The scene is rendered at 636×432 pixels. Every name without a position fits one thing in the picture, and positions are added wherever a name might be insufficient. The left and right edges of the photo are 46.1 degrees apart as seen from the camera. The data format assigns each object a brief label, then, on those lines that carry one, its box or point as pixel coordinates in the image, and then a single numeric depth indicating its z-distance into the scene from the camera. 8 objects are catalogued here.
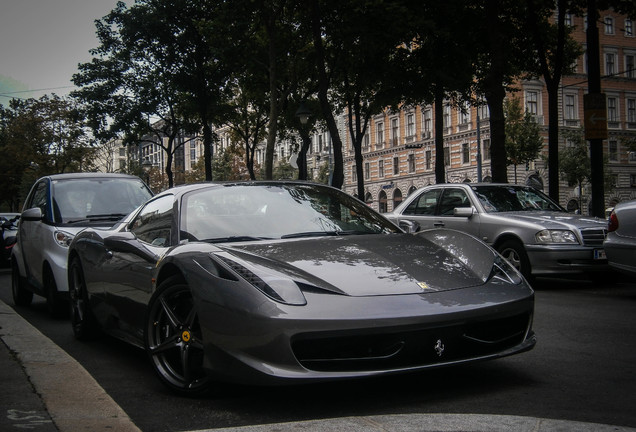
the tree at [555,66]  18.55
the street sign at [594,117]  13.87
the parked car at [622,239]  8.32
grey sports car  3.65
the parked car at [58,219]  8.18
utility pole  13.88
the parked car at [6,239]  19.19
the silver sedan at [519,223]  10.17
